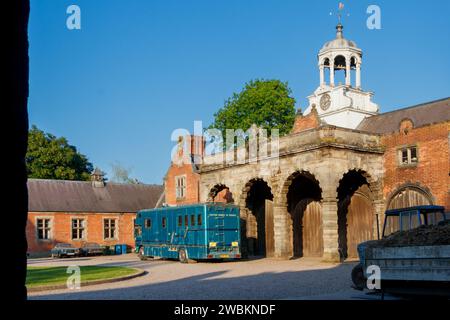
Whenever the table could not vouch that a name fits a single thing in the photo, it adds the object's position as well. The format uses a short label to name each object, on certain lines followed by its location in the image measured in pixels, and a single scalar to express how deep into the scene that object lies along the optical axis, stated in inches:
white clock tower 1411.2
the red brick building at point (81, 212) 1754.4
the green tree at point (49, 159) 2231.8
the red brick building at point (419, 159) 975.0
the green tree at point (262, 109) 1978.3
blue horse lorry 1066.7
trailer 360.5
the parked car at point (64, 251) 1596.9
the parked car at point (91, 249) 1674.5
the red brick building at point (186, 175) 1573.6
